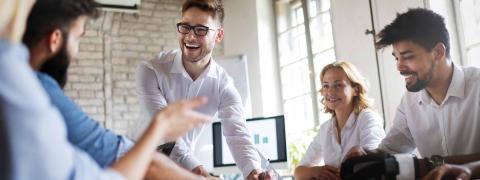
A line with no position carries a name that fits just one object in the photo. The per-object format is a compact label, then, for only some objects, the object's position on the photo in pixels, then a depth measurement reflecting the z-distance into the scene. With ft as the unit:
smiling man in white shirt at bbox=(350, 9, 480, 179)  5.99
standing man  6.70
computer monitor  11.87
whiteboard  14.82
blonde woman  7.47
